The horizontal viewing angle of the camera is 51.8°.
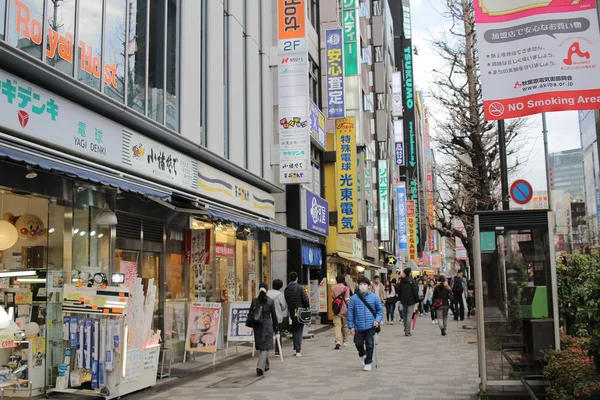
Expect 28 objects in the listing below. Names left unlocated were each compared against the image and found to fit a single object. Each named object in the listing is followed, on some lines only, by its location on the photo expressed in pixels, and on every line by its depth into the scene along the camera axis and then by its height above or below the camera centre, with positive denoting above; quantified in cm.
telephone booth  852 -34
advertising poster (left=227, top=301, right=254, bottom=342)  1345 -104
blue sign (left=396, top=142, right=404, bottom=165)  6881 +1334
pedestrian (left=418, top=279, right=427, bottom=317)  2642 -83
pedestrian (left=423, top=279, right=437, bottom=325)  2799 -85
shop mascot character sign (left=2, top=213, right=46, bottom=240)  959 +84
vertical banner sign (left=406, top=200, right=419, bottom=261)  6575 +475
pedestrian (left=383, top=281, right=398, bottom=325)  2445 -103
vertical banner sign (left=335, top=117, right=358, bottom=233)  2627 +423
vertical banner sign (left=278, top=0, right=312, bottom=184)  1919 +569
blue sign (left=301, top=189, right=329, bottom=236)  2141 +223
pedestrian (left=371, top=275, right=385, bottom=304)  2259 -52
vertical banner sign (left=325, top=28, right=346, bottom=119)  2456 +799
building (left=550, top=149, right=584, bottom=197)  16688 +2713
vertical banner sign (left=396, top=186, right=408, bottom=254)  5909 +561
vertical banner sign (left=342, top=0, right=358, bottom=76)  3128 +1197
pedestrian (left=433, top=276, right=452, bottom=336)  1892 -91
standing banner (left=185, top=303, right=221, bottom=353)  1220 -100
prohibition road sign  943 +122
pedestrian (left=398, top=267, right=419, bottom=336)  1902 -78
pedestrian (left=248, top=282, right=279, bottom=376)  1161 -95
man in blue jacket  1191 -88
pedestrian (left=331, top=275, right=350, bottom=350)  1599 -81
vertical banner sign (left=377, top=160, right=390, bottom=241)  4700 +546
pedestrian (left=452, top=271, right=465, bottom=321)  2464 -103
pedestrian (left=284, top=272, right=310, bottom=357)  1444 -68
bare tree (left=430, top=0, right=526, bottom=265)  1722 +408
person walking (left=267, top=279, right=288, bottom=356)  1293 -48
